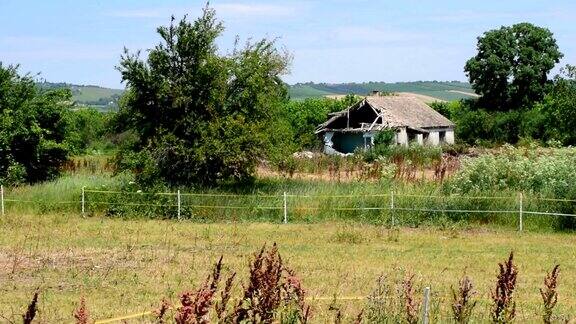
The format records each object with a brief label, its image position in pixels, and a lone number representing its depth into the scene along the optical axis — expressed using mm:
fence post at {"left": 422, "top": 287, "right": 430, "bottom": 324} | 13442
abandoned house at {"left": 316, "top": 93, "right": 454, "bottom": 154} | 108812
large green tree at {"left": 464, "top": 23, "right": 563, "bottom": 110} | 134875
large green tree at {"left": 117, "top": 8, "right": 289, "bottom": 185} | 49594
